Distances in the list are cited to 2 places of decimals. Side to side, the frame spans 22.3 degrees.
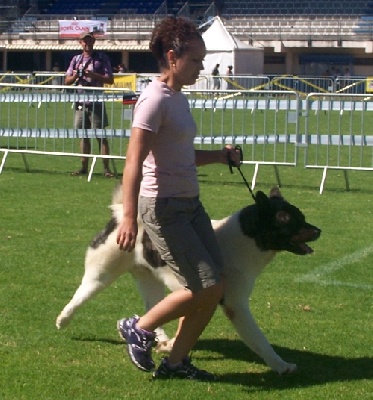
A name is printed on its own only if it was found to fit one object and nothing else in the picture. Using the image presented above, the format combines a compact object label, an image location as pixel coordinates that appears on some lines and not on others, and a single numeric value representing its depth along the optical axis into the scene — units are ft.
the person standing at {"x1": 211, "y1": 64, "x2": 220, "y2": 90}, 131.69
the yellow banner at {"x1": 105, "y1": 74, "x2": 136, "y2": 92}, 99.32
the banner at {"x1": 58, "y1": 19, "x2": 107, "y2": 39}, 180.75
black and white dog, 16.46
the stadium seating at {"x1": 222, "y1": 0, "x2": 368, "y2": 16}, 187.73
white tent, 150.51
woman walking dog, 14.84
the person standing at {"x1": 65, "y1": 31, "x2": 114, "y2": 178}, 43.50
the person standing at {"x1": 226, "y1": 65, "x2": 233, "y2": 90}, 130.40
